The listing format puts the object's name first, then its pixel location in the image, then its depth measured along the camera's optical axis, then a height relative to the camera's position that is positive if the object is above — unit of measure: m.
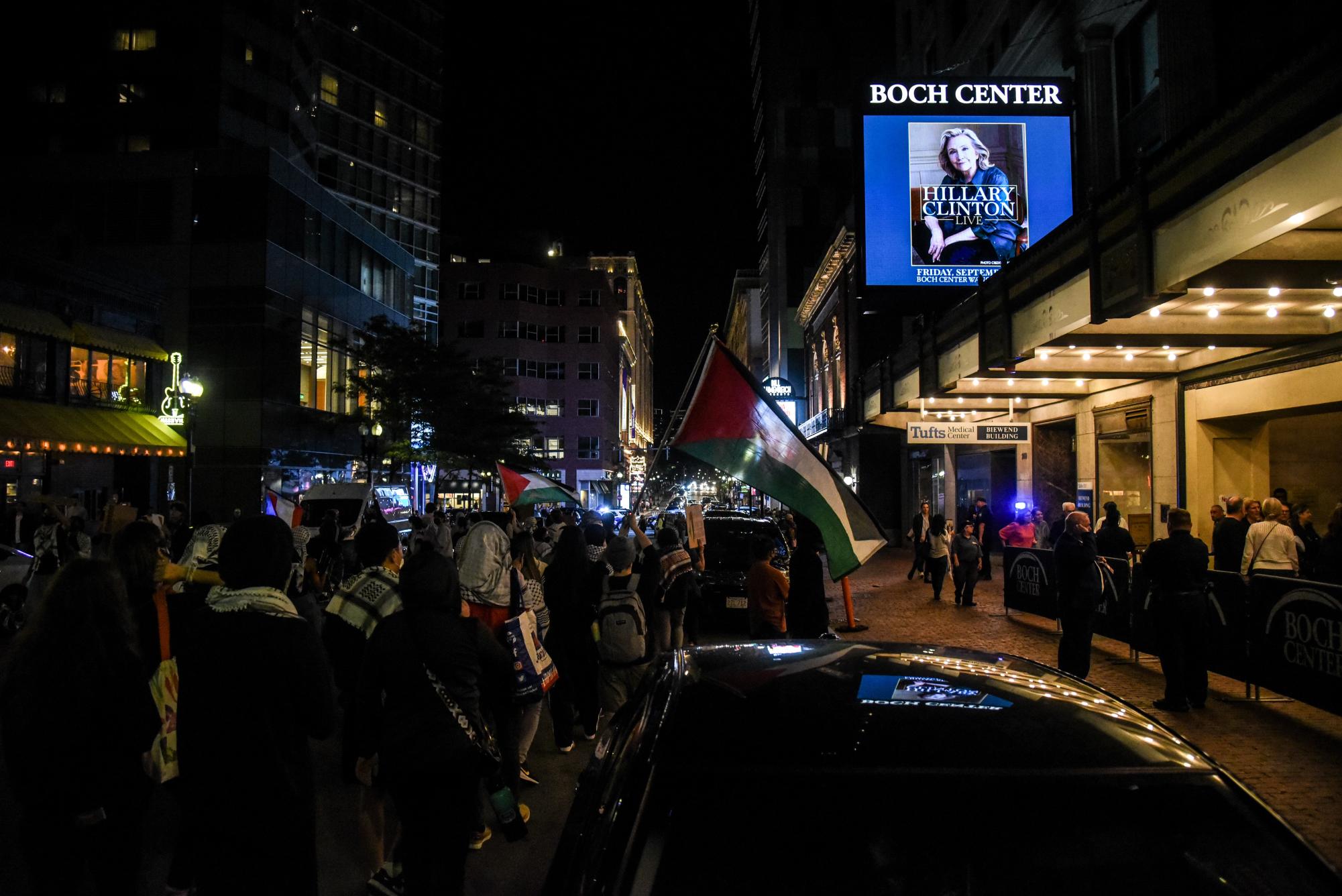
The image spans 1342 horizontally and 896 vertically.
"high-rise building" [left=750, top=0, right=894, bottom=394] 69.81 +27.53
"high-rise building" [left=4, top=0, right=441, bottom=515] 37.12 +11.58
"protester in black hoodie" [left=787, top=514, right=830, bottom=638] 9.56 -1.06
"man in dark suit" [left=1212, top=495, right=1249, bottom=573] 13.01 -0.69
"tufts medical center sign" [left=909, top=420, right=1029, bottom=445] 21.66 +1.34
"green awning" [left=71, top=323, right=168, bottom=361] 29.16 +4.83
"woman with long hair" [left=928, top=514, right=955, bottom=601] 18.97 -1.27
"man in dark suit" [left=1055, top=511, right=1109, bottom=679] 9.66 -1.07
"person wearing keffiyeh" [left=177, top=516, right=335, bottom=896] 3.50 -0.92
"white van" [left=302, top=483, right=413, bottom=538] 25.00 -0.38
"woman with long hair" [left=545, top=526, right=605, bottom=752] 7.53 -1.15
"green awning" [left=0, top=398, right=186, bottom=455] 25.06 +1.71
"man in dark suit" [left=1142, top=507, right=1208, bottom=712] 8.95 -1.14
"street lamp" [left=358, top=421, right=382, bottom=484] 27.53 +1.38
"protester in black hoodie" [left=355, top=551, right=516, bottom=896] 3.95 -1.01
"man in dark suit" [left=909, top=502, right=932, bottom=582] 21.56 -1.17
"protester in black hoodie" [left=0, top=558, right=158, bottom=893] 3.71 -0.98
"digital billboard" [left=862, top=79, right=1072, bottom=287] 23.66 +8.13
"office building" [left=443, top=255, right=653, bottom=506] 84.12 +13.37
